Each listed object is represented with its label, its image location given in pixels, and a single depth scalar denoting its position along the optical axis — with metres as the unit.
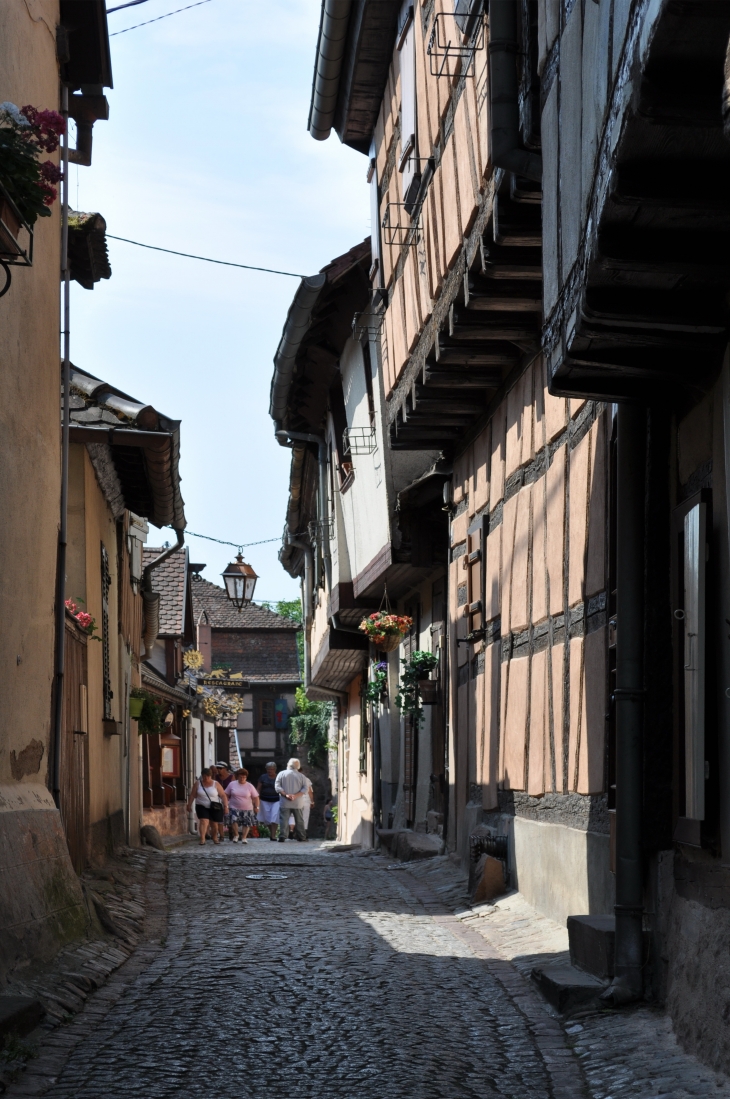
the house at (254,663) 51.62
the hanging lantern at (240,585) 25.08
